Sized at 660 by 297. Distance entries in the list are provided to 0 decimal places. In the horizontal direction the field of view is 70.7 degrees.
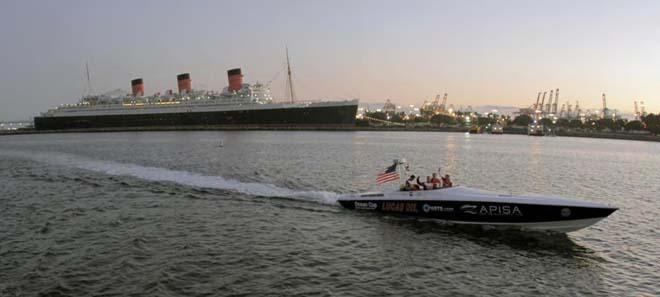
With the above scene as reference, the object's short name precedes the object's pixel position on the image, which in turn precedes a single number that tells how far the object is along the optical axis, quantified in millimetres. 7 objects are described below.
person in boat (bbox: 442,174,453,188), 18525
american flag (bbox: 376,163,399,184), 19531
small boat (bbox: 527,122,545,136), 135225
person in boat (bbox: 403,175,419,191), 18891
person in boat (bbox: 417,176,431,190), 18688
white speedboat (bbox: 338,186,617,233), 15734
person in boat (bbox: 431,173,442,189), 18516
